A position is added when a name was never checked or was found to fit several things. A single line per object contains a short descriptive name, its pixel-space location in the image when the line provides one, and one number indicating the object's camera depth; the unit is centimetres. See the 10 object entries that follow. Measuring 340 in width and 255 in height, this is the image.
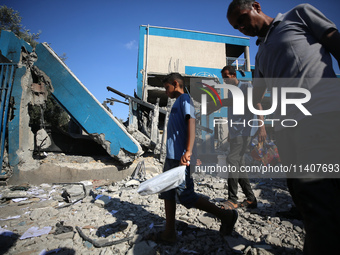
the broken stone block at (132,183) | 382
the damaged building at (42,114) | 383
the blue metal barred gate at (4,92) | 373
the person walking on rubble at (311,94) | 76
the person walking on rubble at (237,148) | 256
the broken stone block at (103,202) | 280
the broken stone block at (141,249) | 157
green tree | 1205
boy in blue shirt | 167
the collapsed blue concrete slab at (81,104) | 421
